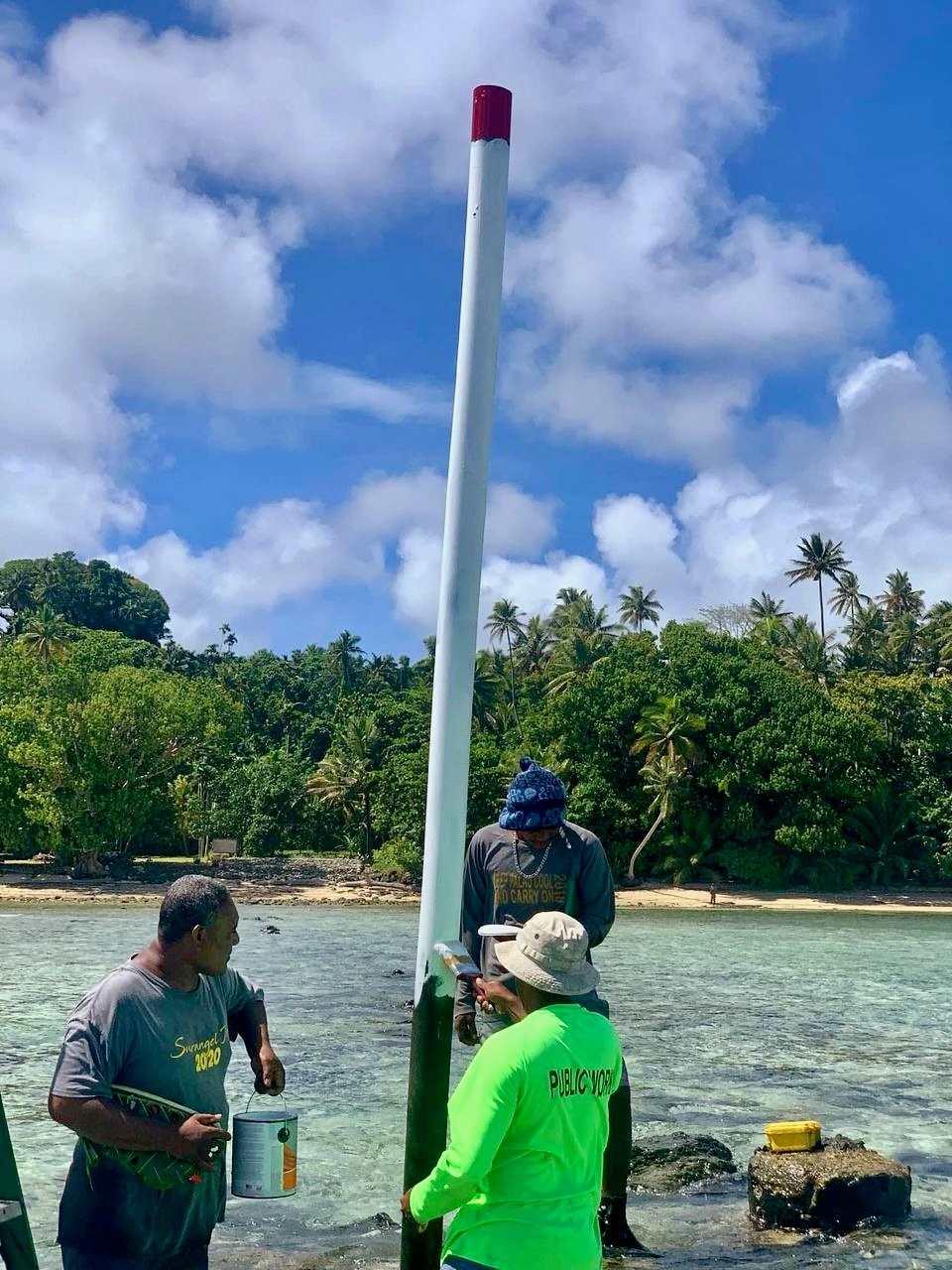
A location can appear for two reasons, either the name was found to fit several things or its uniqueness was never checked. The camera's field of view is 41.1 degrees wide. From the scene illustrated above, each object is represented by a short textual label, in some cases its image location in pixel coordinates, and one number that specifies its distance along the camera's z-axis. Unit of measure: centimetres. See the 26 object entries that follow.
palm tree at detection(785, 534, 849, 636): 8894
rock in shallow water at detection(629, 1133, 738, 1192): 847
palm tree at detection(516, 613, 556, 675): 8669
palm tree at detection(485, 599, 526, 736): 9175
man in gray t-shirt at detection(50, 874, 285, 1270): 365
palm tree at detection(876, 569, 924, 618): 8788
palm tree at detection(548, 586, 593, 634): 8656
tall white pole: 491
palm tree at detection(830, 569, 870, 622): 8788
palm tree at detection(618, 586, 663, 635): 9338
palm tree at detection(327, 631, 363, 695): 9212
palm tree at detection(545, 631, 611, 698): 6800
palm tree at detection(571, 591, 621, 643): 8519
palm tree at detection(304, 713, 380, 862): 6278
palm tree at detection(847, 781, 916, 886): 5794
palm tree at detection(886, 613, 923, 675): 7431
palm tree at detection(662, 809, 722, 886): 5759
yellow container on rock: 771
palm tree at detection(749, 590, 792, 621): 8700
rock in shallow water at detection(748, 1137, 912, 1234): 735
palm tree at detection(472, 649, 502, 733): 6644
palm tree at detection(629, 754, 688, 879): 5547
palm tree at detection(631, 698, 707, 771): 5594
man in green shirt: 326
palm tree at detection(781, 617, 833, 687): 6856
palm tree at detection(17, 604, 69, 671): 6588
